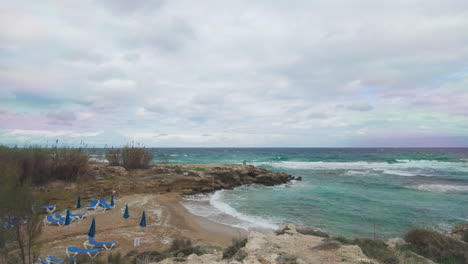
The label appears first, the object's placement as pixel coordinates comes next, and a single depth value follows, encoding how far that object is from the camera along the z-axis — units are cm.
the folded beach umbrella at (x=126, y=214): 1201
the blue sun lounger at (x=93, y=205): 1346
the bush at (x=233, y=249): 622
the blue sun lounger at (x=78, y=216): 1150
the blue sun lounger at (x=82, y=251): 744
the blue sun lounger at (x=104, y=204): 1334
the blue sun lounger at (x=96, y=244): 821
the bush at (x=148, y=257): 664
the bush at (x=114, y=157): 2486
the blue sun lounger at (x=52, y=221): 1074
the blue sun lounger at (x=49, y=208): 1246
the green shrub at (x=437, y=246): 671
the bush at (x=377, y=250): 557
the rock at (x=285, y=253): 526
